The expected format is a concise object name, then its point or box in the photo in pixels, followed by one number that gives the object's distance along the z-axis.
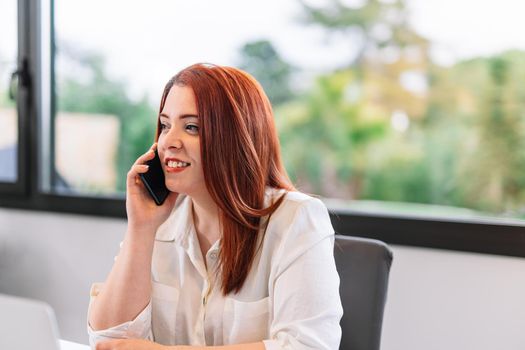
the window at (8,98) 2.67
